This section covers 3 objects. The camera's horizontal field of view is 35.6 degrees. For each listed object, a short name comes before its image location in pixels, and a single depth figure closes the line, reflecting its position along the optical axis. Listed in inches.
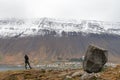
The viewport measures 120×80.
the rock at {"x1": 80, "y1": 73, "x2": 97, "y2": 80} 691.3
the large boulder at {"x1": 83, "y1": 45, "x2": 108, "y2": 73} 763.0
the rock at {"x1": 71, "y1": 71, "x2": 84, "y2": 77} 767.4
